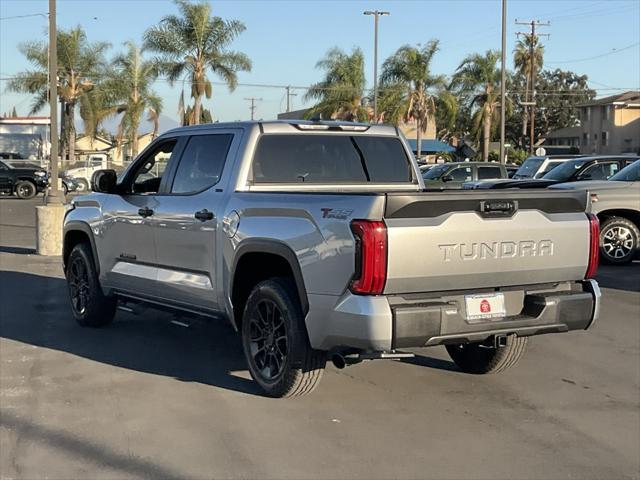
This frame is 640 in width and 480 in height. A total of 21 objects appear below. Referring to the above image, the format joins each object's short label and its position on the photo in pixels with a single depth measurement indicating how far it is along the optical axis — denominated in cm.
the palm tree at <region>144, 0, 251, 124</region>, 3884
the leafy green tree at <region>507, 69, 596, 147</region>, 8094
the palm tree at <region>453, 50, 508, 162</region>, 4822
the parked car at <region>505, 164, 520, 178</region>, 2716
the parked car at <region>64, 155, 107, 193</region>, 3716
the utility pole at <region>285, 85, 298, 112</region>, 6123
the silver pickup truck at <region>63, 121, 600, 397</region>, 473
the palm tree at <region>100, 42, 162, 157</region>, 4897
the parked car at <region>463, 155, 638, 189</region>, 1653
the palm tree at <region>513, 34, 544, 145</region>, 6919
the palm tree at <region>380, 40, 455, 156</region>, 4631
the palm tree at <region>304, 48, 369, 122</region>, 4962
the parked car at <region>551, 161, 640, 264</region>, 1277
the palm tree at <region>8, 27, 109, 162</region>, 4619
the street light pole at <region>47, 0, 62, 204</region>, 1473
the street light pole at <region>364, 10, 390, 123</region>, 4609
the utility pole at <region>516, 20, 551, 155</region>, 6575
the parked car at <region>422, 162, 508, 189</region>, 2289
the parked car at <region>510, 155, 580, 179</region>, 2211
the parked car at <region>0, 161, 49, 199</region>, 3388
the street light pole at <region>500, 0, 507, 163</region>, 3200
